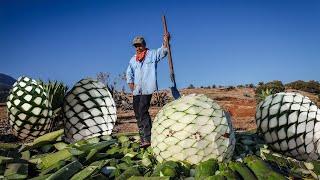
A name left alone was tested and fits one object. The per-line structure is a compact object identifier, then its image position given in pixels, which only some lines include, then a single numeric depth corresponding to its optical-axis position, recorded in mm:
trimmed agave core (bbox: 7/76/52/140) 3450
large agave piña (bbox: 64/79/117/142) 3505
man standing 3532
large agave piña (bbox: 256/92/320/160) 3383
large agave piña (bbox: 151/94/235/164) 2666
